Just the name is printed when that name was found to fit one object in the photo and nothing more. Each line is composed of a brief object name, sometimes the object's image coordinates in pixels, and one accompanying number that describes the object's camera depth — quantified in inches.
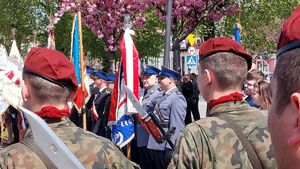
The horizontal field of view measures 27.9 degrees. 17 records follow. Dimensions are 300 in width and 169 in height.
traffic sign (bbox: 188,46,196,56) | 937.7
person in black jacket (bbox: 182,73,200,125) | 679.7
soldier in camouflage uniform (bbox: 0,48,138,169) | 116.9
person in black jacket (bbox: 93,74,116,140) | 411.2
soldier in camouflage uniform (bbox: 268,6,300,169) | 47.0
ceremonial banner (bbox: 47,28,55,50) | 503.7
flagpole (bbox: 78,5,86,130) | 378.0
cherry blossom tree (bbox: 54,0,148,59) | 565.6
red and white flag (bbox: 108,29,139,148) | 323.3
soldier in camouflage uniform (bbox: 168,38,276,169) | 118.4
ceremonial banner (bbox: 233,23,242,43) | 539.2
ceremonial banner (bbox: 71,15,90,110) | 384.5
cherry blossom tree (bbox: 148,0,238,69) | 475.8
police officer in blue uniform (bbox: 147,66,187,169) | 308.7
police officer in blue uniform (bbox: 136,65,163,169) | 352.2
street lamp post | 381.0
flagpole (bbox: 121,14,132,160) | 334.6
